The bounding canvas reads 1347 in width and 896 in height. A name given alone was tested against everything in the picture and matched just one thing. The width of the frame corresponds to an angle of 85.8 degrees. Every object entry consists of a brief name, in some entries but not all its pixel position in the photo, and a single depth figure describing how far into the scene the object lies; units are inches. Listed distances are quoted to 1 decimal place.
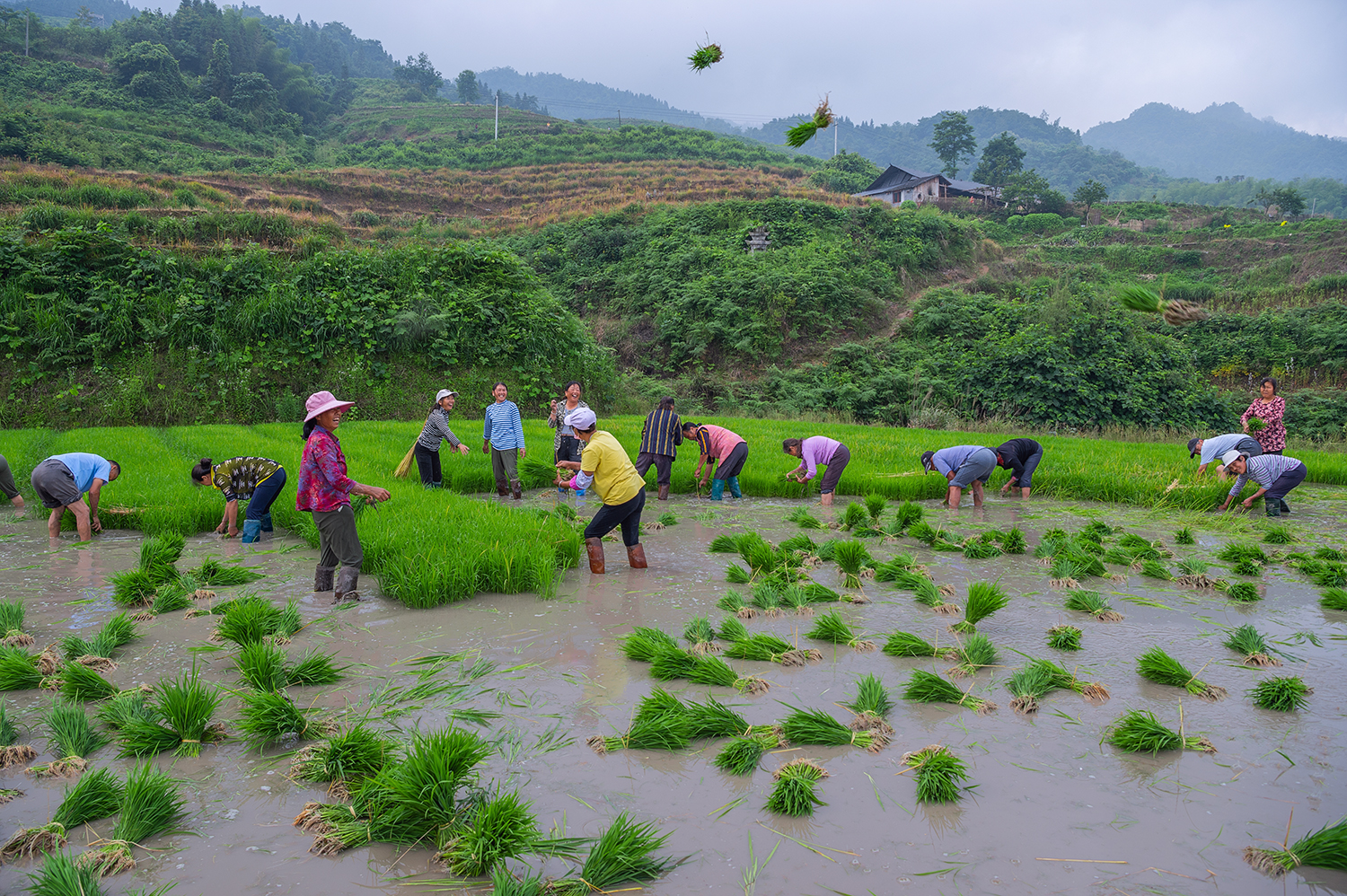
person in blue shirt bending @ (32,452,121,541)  280.1
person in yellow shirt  255.4
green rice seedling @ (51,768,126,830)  109.5
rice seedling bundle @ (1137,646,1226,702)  158.7
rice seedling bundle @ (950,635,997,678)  170.2
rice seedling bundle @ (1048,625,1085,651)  185.9
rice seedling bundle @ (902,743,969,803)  118.9
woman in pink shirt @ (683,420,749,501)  388.8
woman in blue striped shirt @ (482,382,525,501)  377.1
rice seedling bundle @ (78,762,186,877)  100.3
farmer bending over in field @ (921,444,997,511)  362.6
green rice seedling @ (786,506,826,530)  323.3
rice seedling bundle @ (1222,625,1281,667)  176.1
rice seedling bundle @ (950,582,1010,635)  198.1
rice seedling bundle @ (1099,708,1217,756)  133.0
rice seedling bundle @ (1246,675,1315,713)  151.4
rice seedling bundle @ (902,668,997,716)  154.3
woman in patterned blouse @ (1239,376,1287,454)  390.3
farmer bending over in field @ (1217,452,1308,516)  352.2
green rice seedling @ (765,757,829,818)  115.4
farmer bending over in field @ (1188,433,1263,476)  369.7
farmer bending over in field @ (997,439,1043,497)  393.1
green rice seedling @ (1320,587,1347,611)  218.1
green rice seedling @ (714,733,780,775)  127.9
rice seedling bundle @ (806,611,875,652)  186.9
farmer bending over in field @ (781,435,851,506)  377.7
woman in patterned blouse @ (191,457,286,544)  289.3
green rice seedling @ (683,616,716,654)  183.6
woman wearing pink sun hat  216.8
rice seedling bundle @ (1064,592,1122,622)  210.1
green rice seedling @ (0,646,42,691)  156.9
